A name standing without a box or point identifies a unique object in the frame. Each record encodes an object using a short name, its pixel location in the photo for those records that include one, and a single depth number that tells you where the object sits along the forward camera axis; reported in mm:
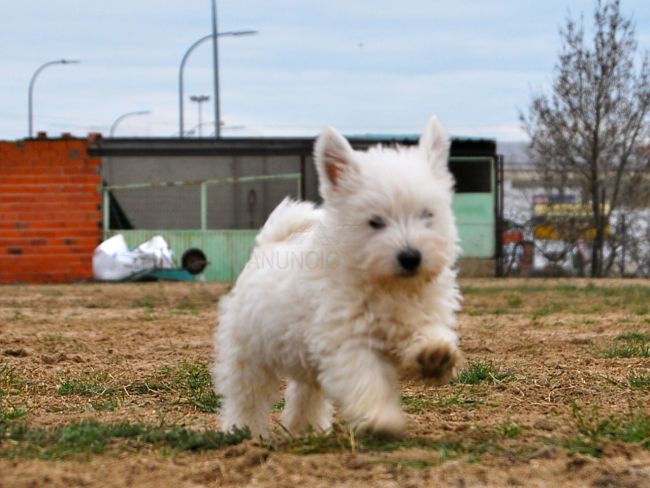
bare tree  33750
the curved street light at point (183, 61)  41112
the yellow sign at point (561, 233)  33875
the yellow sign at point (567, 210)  34406
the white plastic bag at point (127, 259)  28469
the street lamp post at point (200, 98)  72000
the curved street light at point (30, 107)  56603
